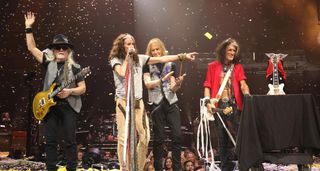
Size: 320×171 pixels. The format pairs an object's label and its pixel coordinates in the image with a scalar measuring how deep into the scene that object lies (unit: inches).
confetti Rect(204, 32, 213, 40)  400.2
